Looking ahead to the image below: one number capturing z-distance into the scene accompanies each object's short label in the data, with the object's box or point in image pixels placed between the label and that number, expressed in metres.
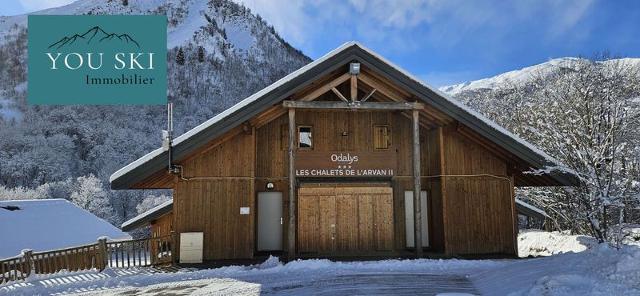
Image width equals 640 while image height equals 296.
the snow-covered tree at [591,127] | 12.70
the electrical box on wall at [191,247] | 13.65
